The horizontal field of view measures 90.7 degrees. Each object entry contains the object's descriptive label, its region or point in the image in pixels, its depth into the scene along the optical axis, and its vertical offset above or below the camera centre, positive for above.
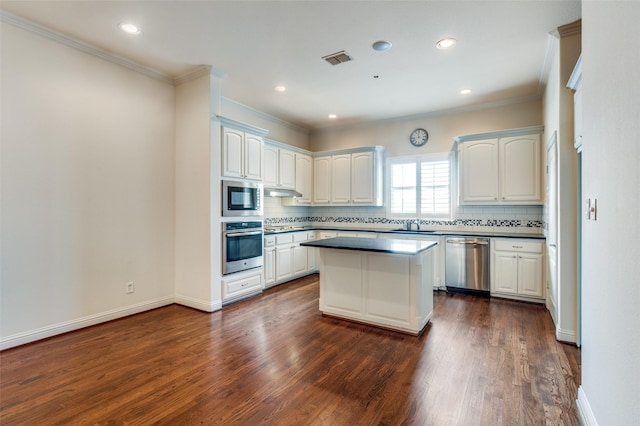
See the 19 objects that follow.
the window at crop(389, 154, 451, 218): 5.60 +0.45
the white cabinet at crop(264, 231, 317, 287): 5.12 -0.80
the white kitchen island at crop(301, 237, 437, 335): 3.19 -0.76
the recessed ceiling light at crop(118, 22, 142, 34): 3.01 +1.79
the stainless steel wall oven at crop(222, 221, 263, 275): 4.20 -0.47
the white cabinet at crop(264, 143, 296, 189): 5.39 +0.80
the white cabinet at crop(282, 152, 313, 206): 6.14 +0.64
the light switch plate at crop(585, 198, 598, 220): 1.71 +0.01
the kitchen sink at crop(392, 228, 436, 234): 5.22 -0.34
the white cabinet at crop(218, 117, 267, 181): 4.19 +0.86
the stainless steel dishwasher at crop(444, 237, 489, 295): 4.67 -0.81
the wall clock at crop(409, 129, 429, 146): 5.73 +1.36
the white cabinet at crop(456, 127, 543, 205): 4.49 +0.65
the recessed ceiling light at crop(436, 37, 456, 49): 3.22 +1.75
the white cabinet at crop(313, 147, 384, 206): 5.93 +0.67
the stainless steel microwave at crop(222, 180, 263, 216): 4.20 +0.19
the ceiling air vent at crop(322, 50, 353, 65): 3.54 +1.77
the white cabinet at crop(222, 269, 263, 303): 4.21 -1.02
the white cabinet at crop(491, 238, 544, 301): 4.27 -0.80
